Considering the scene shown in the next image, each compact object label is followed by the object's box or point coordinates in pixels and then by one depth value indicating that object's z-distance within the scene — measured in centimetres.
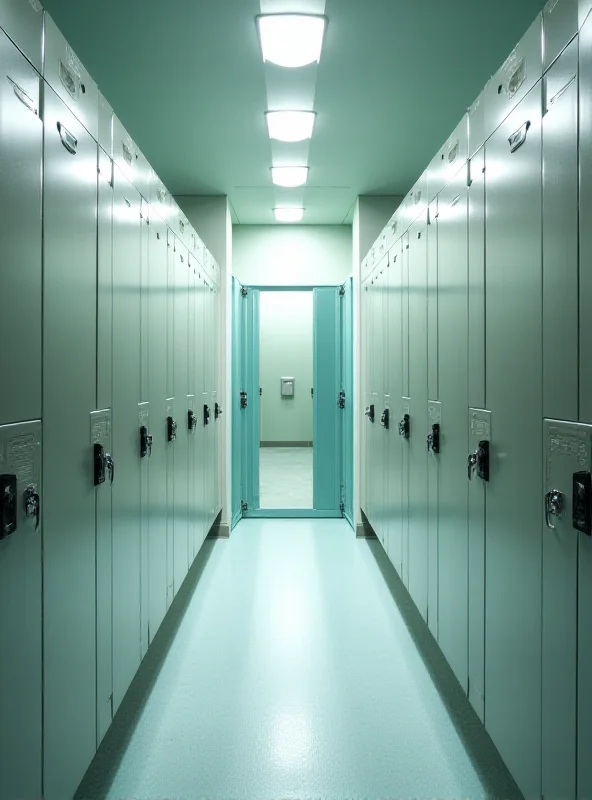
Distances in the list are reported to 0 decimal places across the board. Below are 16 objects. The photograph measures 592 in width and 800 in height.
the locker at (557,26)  144
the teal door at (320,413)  627
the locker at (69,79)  162
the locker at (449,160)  237
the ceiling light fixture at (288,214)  617
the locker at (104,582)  204
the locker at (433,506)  275
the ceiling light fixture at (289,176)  506
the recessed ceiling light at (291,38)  298
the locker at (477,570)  214
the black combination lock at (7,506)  133
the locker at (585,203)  136
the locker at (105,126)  211
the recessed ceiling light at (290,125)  404
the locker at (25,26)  136
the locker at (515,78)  167
